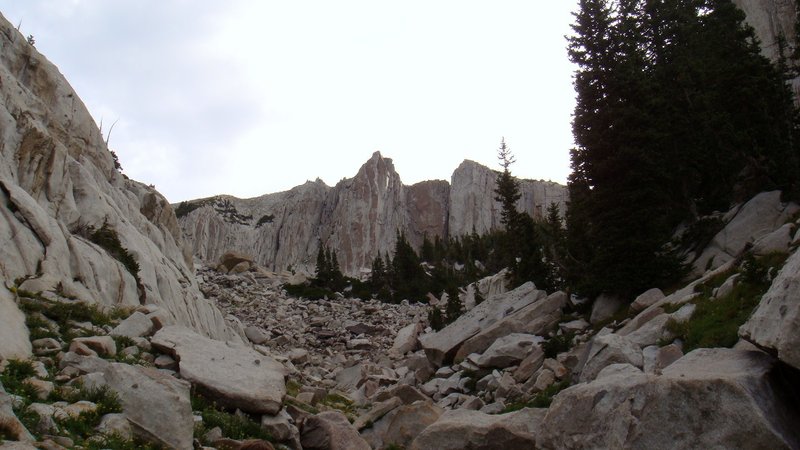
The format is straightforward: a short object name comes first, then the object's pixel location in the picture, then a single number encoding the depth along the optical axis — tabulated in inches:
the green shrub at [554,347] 826.8
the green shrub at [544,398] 617.2
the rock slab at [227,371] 520.4
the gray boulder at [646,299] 840.6
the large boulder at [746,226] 870.4
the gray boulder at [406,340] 1541.6
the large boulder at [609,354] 575.2
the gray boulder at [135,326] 586.5
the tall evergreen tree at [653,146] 979.9
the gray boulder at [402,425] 644.1
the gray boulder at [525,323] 999.0
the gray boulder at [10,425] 287.1
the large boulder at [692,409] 358.0
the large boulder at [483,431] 507.2
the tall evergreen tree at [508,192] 1622.8
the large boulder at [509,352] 887.1
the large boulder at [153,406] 400.2
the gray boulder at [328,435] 550.0
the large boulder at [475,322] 1098.1
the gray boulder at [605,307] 941.8
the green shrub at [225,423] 467.8
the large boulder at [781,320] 354.6
